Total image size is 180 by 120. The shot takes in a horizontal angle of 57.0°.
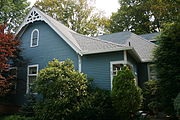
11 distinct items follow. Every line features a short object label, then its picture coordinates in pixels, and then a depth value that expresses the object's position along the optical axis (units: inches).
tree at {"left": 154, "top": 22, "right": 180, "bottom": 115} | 284.4
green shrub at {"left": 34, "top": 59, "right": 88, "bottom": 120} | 283.4
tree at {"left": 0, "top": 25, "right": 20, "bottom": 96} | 355.3
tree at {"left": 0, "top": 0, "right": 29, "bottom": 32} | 845.8
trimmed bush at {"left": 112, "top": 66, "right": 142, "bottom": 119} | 266.5
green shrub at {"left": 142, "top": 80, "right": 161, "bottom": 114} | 315.6
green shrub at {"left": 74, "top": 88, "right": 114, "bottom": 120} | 280.5
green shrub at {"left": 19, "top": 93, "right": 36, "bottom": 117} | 354.3
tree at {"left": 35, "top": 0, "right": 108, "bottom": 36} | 1030.4
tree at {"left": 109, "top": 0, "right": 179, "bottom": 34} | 989.8
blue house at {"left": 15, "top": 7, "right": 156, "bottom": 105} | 351.9
